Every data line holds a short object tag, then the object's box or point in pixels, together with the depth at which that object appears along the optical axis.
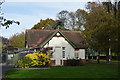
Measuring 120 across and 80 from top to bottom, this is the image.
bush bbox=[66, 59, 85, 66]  31.93
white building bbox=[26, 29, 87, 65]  33.94
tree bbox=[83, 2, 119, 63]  22.52
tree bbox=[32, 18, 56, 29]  70.25
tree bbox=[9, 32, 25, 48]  64.34
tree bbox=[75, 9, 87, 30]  62.87
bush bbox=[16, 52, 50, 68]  26.20
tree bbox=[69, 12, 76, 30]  64.75
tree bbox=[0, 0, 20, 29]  7.61
